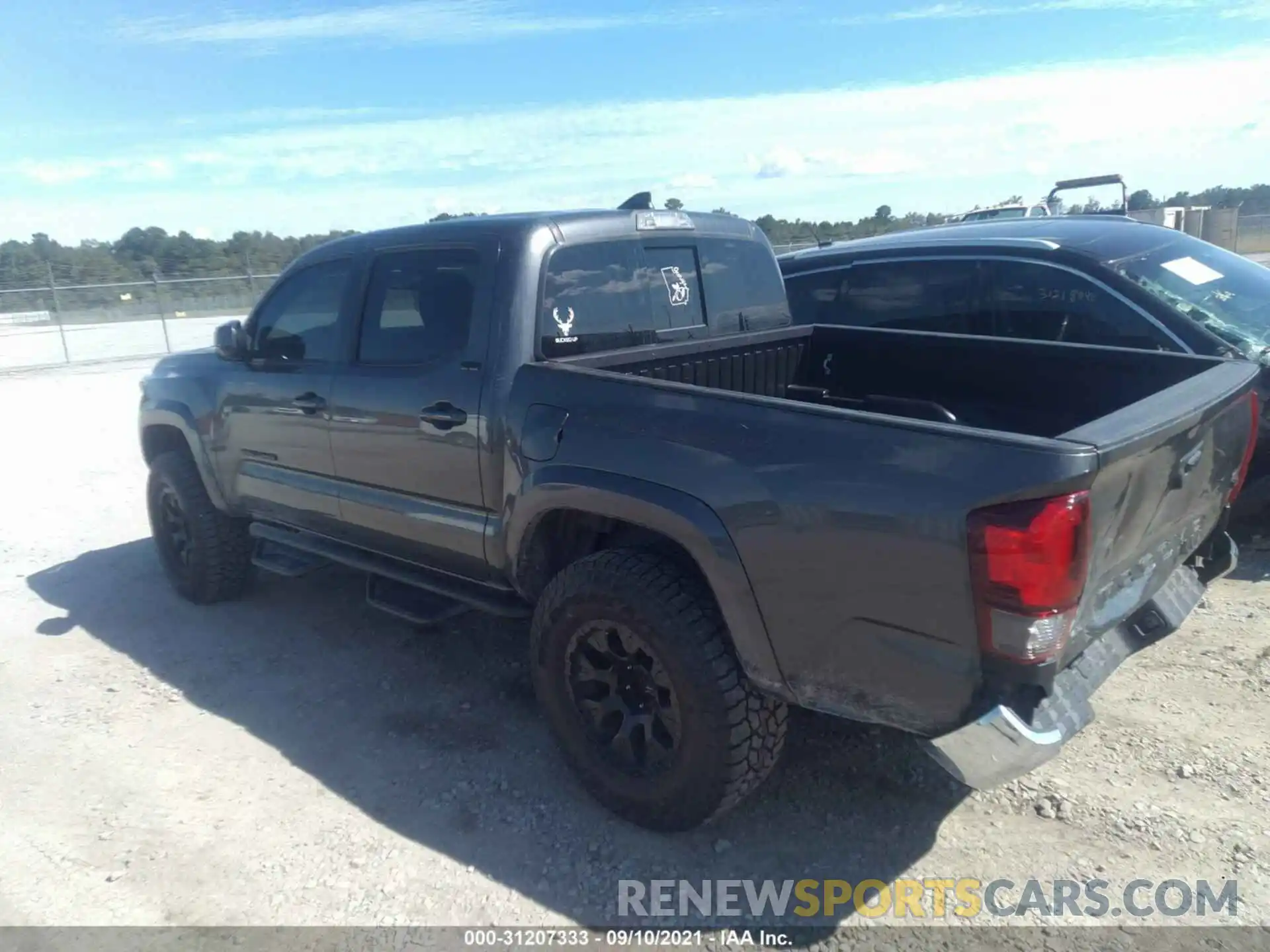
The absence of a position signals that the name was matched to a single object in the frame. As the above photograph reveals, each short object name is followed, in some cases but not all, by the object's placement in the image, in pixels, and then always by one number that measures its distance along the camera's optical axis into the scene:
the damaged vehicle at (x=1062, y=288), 5.17
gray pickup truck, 2.43
